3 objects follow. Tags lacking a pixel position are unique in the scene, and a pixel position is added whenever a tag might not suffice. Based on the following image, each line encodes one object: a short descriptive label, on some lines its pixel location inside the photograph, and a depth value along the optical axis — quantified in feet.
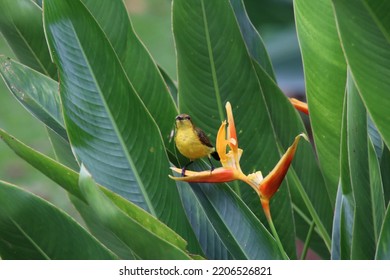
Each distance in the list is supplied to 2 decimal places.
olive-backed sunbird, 23.50
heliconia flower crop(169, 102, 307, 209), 23.27
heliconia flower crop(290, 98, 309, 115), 24.07
